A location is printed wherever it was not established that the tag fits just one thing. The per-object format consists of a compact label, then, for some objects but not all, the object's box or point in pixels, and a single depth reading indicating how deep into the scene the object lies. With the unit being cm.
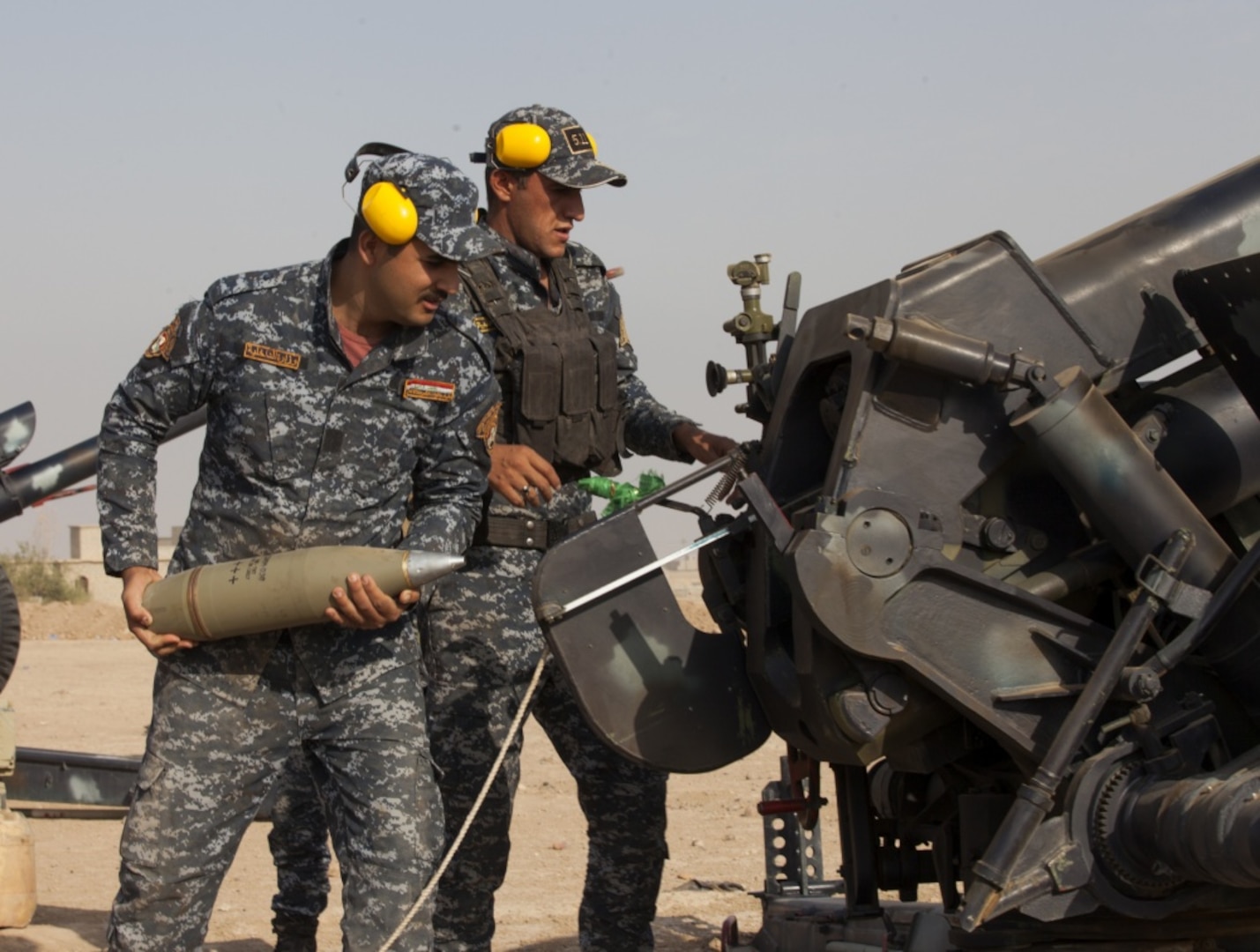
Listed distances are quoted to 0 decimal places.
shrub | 3641
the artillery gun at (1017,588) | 447
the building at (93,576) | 3894
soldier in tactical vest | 605
